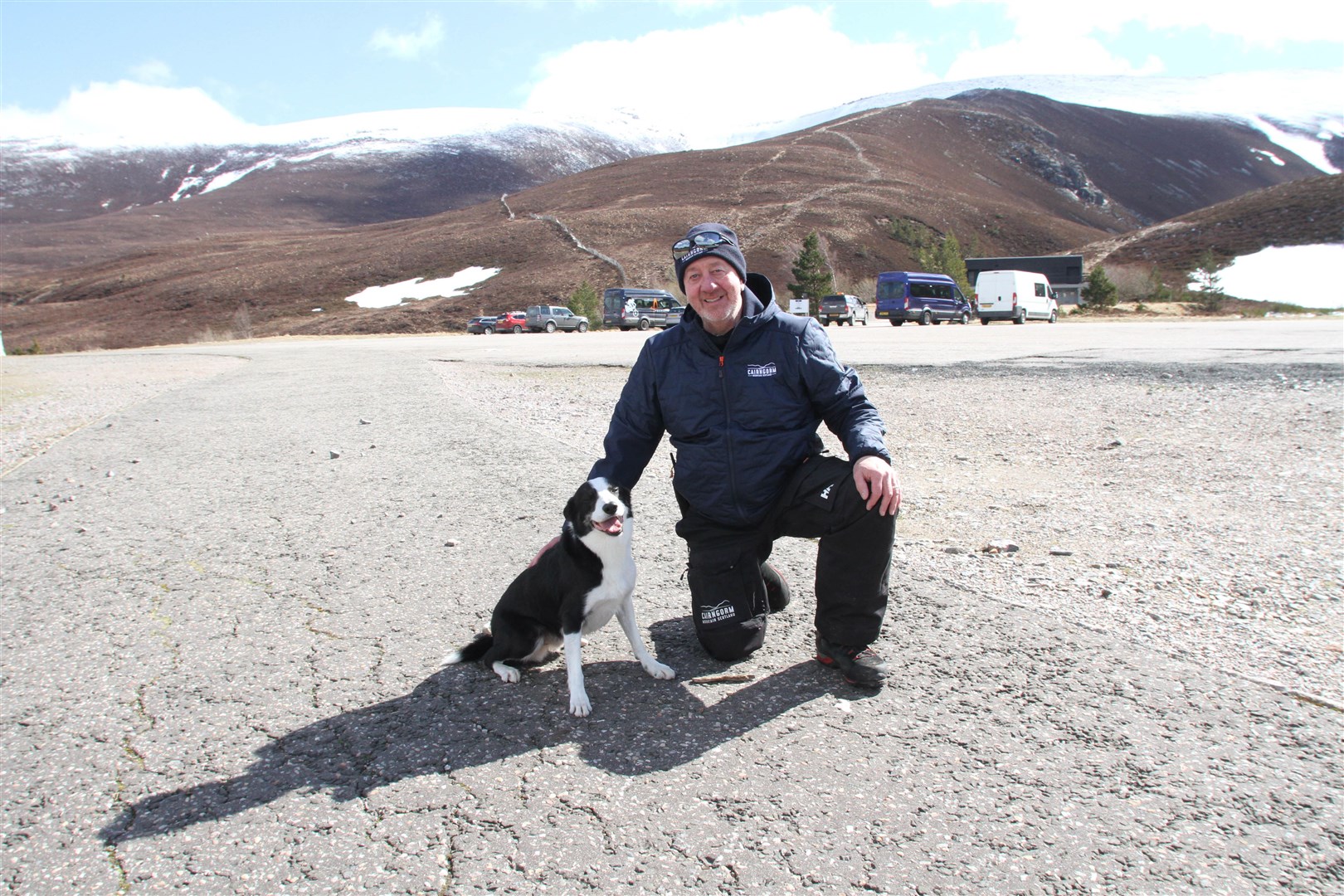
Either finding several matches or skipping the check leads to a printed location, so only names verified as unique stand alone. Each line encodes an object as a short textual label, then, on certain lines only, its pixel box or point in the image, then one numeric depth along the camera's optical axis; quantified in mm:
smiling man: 3146
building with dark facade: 54281
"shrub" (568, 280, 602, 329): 48500
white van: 37406
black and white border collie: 2922
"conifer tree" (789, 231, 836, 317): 52812
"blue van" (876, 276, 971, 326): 39312
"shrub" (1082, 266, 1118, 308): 46094
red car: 45844
